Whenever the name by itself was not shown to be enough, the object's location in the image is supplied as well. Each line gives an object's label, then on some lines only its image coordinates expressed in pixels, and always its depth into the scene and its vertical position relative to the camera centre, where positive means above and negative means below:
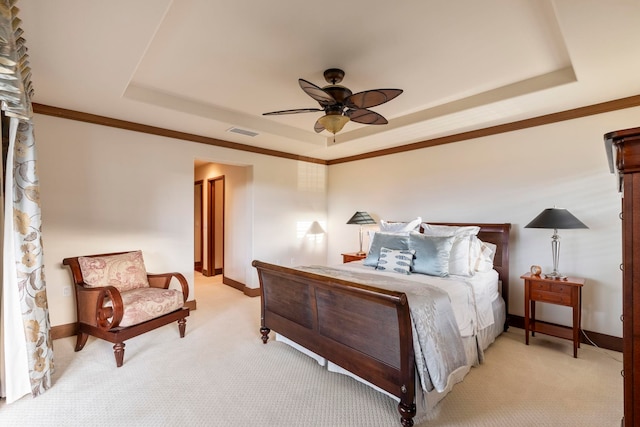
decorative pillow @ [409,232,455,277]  3.18 -0.41
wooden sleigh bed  2.04 -0.89
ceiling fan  2.39 +0.94
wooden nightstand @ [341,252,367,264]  4.99 -0.68
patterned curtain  2.29 -0.46
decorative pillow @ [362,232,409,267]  3.62 -0.33
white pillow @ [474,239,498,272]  3.45 -0.48
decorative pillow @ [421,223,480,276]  3.25 -0.42
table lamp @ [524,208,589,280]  3.03 -0.07
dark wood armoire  0.81 -0.14
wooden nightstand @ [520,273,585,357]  3.00 -0.84
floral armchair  2.87 -0.83
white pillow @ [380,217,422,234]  4.14 -0.16
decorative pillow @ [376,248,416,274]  3.34 -0.50
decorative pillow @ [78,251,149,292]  3.25 -0.60
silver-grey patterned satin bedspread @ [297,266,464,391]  2.06 -0.82
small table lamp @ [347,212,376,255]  5.05 -0.06
